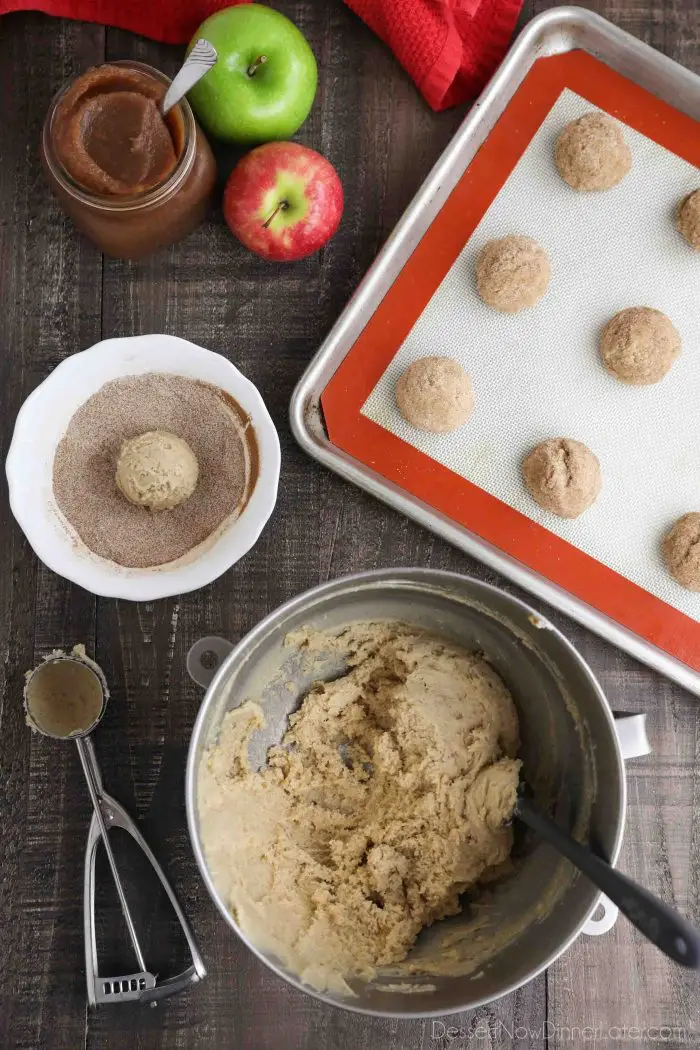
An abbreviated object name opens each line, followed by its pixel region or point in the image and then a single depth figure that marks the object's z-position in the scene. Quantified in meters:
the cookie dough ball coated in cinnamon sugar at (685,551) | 1.10
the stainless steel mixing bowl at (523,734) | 0.89
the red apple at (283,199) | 1.09
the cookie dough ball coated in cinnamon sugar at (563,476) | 1.10
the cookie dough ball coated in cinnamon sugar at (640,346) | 1.12
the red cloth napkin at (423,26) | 1.14
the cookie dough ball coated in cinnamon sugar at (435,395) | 1.10
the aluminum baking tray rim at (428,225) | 1.12
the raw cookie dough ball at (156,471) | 1.06
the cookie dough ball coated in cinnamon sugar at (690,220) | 1.13
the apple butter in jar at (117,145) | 1.00
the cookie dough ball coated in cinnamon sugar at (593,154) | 1.12
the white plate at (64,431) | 1.07
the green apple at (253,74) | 1.05
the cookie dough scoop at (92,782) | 1.11
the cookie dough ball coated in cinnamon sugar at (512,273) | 1.12
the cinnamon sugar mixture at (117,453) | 1.10
